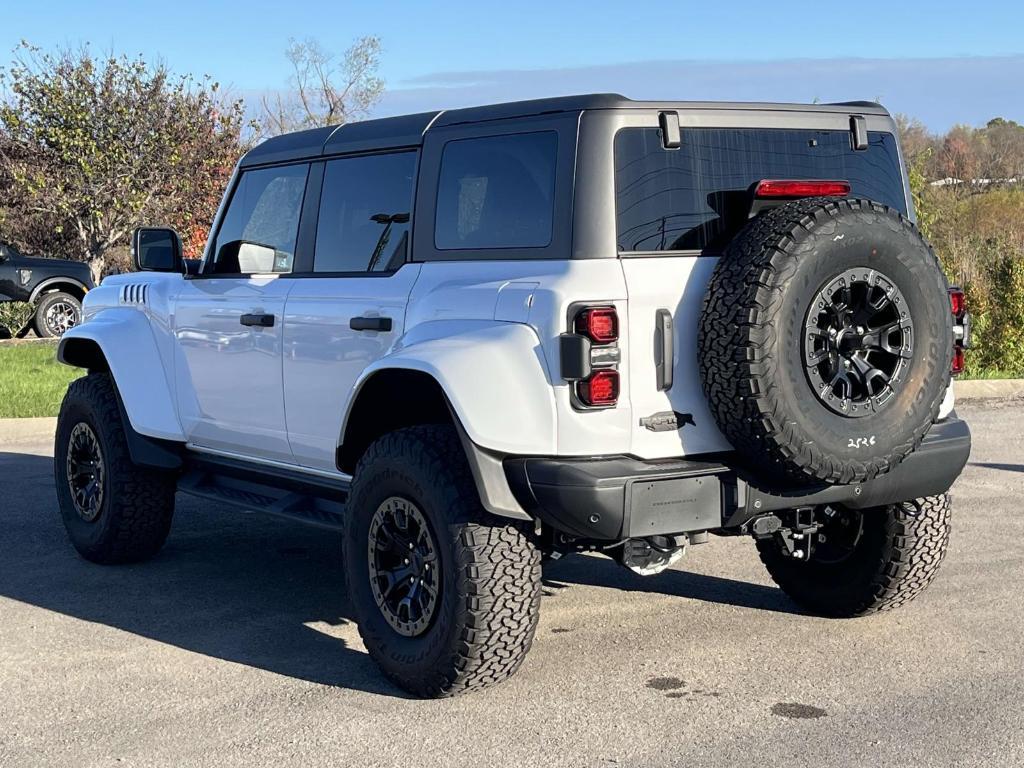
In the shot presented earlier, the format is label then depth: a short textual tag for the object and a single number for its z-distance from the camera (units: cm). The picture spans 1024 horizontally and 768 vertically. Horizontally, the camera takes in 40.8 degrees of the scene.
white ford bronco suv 435
